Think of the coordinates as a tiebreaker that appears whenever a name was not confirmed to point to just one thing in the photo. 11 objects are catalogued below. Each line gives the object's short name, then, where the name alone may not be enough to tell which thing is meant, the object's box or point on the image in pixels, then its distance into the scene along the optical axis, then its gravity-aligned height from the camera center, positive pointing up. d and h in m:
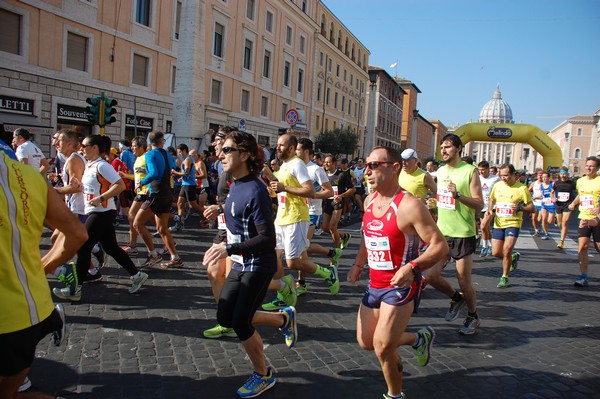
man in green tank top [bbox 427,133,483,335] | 5.02 -0.35
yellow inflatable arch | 29.33 +3.66
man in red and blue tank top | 3.01 -0.48
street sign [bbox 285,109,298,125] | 15.17 +1.96
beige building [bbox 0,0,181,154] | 17.55 +4.39
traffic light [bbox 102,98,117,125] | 12.64 +1.45
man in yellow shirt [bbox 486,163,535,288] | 7.20 -0.31
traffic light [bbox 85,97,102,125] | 12.49 +1.43
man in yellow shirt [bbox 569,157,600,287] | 7.47 -0.17
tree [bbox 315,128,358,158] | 44.94 +3.72
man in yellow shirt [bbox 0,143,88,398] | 1.89 -0.44
